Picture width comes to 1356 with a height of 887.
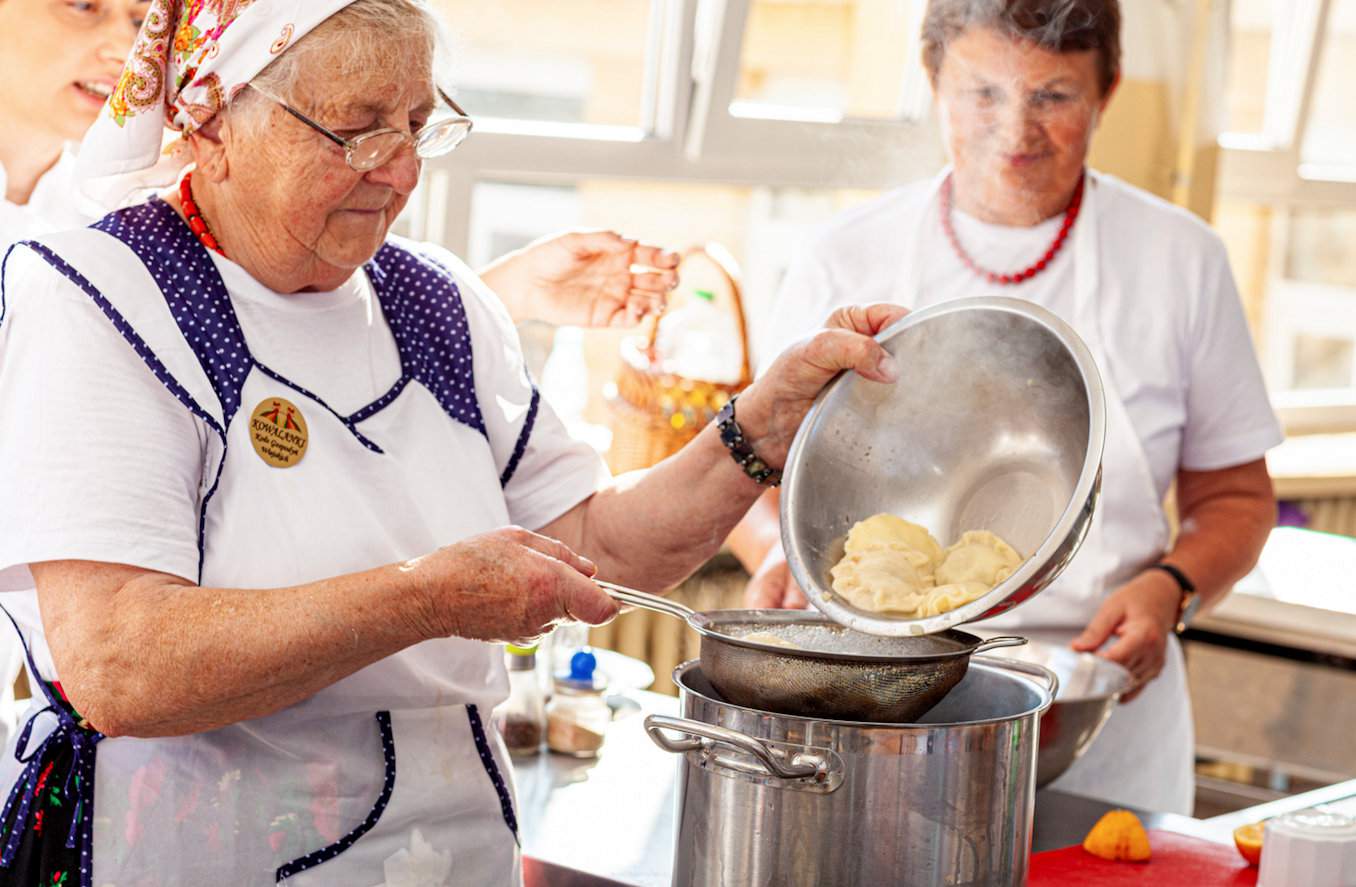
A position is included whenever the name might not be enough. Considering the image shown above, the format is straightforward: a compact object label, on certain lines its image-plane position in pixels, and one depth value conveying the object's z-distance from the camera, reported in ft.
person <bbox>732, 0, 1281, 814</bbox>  7.39
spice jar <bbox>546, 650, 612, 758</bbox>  6.52
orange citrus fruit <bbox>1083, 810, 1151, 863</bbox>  5.36
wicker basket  10.18
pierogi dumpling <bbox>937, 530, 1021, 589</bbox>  4.64
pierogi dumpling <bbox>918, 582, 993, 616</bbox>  4.41
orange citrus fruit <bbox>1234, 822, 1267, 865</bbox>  5.28
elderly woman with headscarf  4.26
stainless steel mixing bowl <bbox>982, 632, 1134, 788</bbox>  5.66
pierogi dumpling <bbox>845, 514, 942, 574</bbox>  4.83
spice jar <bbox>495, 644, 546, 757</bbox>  6.51
